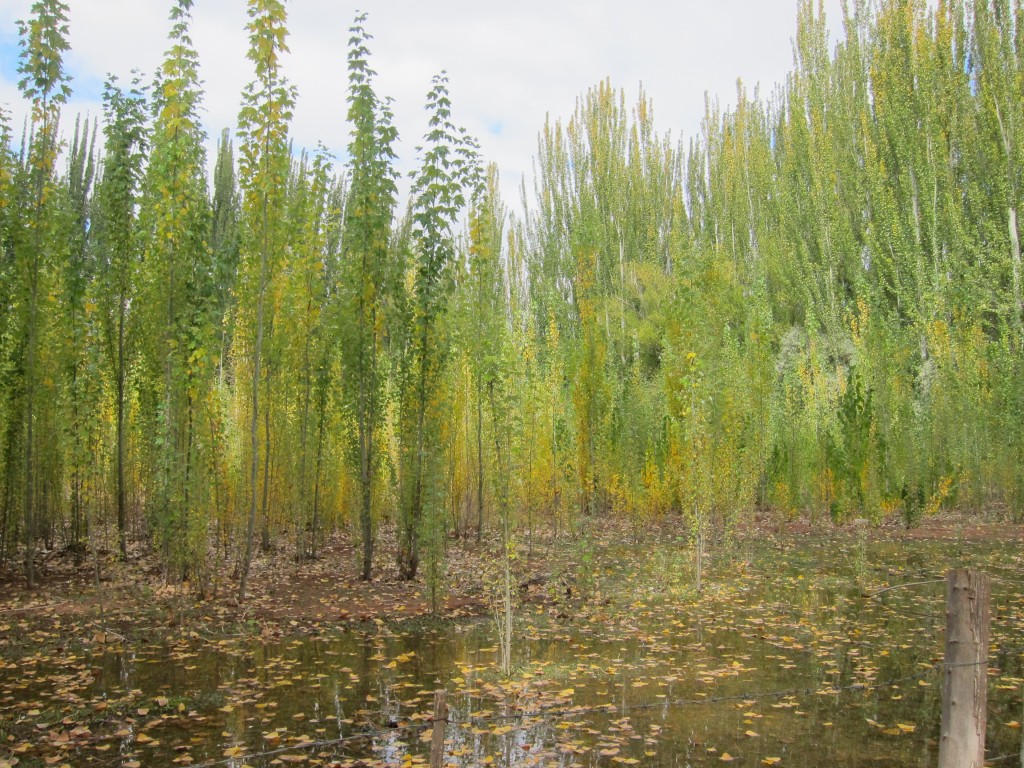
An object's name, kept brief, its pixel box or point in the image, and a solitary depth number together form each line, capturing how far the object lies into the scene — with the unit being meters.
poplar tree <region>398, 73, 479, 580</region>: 9.52
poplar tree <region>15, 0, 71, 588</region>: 8.84
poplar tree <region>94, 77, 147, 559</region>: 9.72
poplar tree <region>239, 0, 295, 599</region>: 8.37
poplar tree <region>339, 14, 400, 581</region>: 9.96
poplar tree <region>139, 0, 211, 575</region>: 8.33
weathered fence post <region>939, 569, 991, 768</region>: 3.22
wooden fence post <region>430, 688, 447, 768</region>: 3.16
